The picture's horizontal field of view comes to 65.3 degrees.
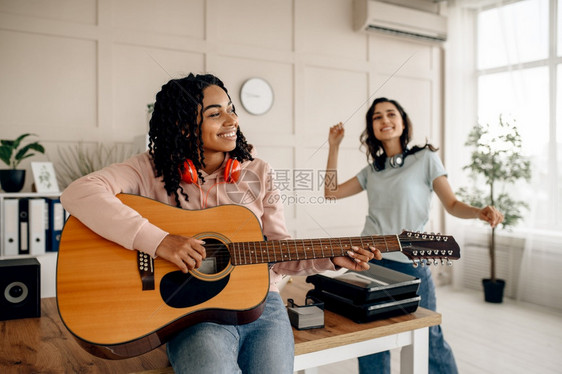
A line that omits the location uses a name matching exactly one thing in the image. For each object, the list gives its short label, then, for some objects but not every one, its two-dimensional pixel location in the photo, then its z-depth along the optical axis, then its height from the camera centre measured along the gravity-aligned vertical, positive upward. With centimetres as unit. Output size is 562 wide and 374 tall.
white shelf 255 -47
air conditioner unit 394 +154
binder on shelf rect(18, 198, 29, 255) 255 -24
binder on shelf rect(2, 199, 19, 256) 250 -24
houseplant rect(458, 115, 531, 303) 376 +15
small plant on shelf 258 +16
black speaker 149 -36
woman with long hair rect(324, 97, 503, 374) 194 -2
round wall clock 352 +73
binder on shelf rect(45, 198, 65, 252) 262 -22
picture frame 268 +5
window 371 +85
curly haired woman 116 -4
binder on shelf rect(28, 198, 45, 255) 256 -24
